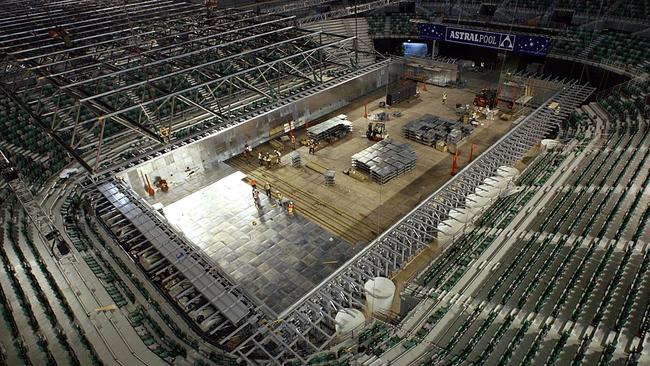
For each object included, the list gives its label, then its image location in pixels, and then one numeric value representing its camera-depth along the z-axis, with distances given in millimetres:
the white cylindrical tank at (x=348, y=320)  14727
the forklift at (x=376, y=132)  29969
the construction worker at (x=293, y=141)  29884
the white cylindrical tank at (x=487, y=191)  21616
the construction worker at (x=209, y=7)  35222
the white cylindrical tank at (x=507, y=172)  23062
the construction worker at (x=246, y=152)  28903
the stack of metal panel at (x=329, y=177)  24906
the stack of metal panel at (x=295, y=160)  27031
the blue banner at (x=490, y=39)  35531
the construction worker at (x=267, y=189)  24062
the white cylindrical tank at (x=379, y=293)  15477
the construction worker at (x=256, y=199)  23422
